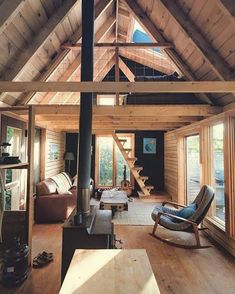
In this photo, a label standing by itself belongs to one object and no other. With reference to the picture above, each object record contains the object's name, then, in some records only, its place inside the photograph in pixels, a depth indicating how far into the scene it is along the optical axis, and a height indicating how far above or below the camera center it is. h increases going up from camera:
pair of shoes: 2.74 -1.43
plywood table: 1.08 -0.69
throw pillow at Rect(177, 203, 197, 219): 3.60 -1.00
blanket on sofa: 5.16 -0.72
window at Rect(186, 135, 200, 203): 5.02 -0.33
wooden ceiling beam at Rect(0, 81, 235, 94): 2.18 +0.71
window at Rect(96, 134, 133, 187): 7.45 -0.29
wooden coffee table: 4.52 -1.04
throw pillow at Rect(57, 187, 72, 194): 4.84 -0.88
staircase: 6.23 -0.42
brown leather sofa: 4.41 -1.08
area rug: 4.51 -1.46
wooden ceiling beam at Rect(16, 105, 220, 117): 3.65 +0.78
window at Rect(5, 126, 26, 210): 3.74 -0.53
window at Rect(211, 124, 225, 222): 3.74 -0.27
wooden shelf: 2.19 -0.14
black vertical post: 2.67 +0.47
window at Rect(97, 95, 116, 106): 6.31 +1.65
